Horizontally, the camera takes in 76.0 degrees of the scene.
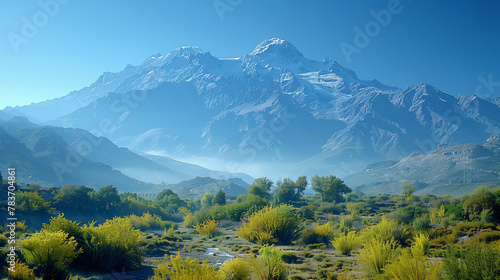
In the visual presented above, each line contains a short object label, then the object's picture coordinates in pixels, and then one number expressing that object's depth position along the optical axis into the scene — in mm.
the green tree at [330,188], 80562
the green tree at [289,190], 77062
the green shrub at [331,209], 59719
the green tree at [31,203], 39938
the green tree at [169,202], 74250
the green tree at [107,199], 56097
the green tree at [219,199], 69644
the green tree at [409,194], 69800
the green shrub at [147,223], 40344
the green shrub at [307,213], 49169
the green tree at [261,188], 72688
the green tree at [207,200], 74344
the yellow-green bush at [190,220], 45219
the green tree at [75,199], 50922
